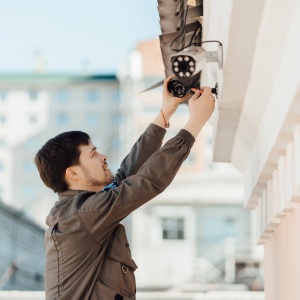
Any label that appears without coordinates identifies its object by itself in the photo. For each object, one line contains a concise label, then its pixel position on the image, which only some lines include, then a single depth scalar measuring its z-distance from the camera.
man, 3.04
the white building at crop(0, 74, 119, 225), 55.66
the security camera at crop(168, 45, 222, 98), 2.89
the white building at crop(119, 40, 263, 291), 41.25
